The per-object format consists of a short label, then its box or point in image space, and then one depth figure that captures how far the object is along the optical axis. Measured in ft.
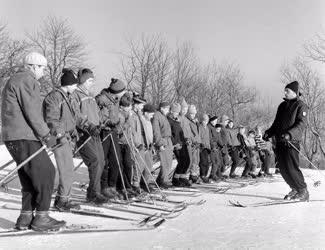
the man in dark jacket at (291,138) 25.53
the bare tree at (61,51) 123.85
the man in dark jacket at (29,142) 15.52
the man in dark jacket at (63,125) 19.65
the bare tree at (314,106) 127.24
